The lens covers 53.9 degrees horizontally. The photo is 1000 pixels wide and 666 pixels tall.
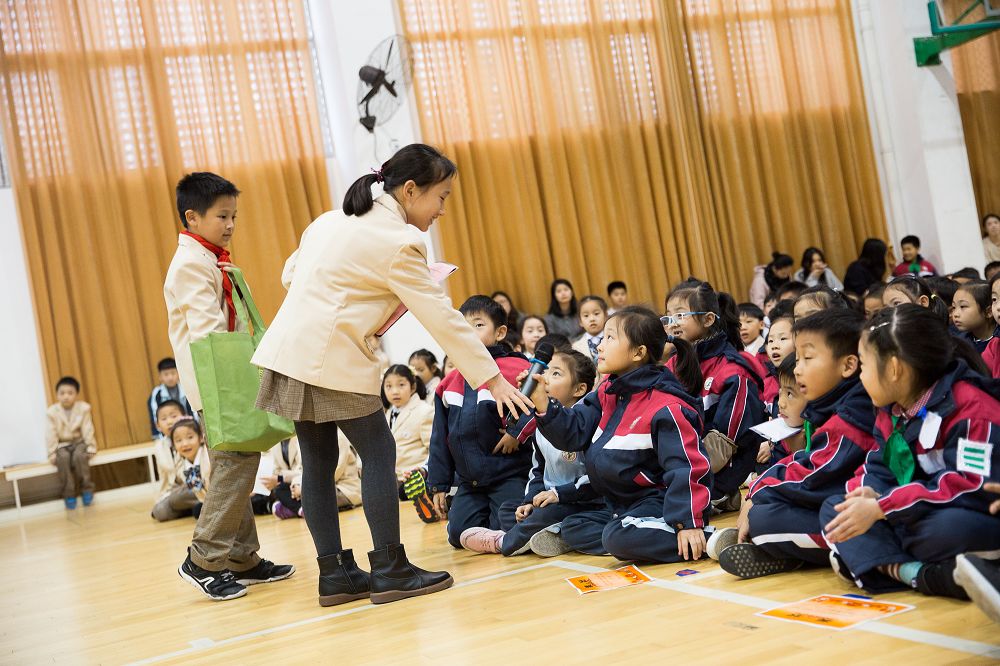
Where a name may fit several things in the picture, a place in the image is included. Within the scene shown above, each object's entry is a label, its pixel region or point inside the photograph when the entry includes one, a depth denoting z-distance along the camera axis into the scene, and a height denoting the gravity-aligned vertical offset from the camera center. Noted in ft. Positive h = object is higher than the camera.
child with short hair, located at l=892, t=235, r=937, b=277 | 26.45 +0.12
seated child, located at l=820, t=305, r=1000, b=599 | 6.17 -1.33
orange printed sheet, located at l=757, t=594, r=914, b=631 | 6.04 -2.09
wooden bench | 22.75 -1.36
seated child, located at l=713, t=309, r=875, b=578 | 7.29 -1.35
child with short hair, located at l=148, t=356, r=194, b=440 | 23.76 +0.04
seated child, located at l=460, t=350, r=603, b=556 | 9.87 -1.67
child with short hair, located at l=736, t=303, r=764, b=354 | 14.89 -0.53
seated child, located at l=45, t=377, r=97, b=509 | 23.08 -0.74
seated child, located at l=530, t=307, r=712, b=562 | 8.36 -1.23
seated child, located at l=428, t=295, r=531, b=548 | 10.75 -1.25
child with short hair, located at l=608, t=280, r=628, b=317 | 26.22 +0.54
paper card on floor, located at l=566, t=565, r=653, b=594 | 7.93 -2.16
